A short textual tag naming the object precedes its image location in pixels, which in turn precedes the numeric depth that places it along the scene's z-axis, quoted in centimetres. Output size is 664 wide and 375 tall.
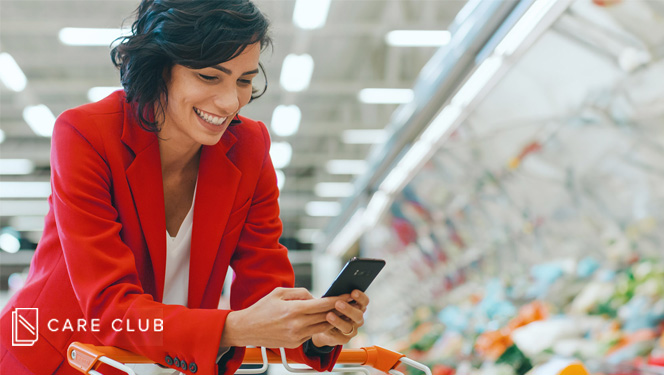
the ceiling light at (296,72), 789
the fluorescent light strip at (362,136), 1162
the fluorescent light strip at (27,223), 1984
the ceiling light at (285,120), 987
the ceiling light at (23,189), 1578
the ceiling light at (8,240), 2128
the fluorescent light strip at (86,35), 736
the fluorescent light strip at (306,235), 2231
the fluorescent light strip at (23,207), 1758
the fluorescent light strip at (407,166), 430
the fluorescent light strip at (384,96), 931
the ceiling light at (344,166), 1391
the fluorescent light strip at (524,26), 235
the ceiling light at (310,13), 593
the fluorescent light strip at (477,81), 289
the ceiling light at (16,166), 1400
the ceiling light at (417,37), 719
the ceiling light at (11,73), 844
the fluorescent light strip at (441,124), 356
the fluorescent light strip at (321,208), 1817
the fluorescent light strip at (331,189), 1614
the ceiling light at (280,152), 1202
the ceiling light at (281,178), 1366
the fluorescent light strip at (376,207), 590
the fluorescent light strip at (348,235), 701
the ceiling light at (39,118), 1065
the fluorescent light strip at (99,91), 930
